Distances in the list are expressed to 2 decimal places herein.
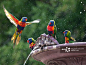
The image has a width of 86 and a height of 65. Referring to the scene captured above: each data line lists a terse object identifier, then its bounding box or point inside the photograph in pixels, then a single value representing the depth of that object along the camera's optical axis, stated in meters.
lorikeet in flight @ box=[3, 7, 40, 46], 9.56
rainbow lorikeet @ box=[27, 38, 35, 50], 8.18
